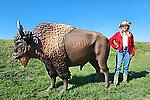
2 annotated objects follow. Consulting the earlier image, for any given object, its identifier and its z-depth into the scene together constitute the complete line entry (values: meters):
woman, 4.10
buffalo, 3.65
